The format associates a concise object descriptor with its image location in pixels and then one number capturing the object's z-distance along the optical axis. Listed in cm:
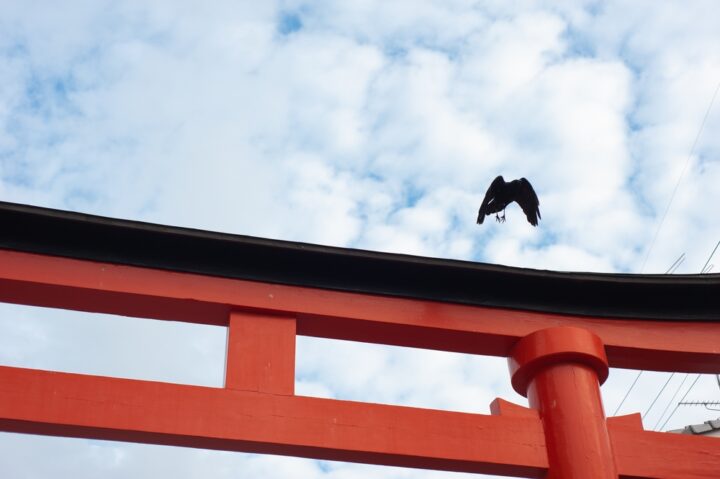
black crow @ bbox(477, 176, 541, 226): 555
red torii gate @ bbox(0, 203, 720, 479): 430
